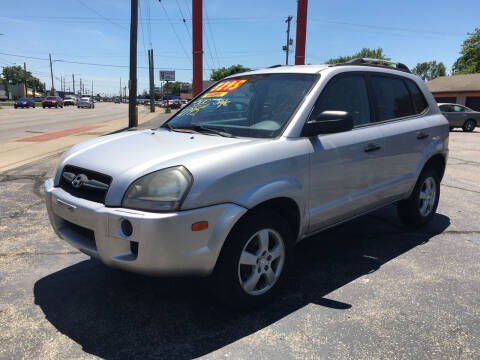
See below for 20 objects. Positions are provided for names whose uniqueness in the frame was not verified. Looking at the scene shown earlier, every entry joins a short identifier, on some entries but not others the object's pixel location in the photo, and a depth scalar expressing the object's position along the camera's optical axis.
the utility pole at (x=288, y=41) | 58.81
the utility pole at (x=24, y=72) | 99.34
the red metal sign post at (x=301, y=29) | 21.59
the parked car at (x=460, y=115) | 23.47
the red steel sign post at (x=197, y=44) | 18.20
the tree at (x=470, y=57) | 59.57
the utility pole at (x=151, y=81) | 48.72
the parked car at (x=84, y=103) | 57.22
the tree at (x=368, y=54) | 67.88
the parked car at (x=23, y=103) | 48.84
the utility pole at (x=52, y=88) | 102.72
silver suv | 2.39
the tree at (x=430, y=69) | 108.00
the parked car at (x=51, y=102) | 53.09
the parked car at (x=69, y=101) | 70.56
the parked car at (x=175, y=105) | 66.44
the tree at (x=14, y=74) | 102.12
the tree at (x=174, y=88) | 151.93
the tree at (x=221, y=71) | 97.81
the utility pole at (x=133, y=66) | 18.53
